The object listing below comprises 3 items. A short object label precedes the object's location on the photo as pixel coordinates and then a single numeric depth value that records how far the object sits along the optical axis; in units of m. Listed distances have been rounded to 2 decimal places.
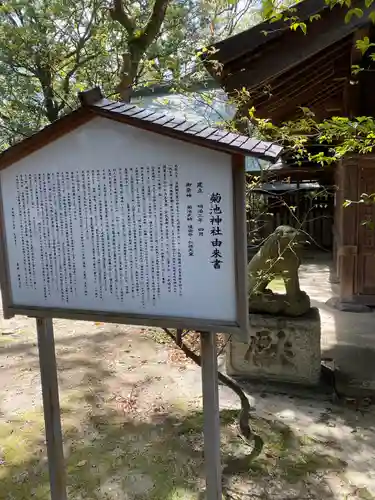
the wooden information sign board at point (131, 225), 2.07
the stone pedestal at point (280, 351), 4.75
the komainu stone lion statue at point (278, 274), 4.51
